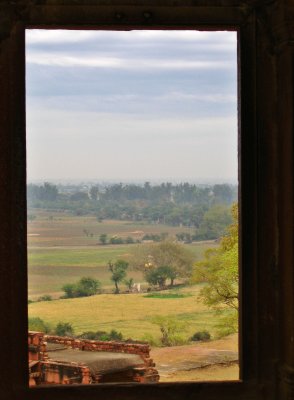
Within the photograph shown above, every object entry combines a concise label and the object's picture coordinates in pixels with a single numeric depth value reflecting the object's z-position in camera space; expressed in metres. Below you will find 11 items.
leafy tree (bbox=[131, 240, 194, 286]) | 32.09
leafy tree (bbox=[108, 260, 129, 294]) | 32.81
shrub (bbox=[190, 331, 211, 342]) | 32.19
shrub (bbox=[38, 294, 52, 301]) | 31.80
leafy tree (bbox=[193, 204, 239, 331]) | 24.02
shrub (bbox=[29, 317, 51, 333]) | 31.51
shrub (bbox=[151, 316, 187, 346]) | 31.78
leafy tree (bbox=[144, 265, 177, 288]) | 32.69
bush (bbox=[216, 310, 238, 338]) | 26.45
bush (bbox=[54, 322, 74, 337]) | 32.06
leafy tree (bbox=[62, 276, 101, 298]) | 33.06
